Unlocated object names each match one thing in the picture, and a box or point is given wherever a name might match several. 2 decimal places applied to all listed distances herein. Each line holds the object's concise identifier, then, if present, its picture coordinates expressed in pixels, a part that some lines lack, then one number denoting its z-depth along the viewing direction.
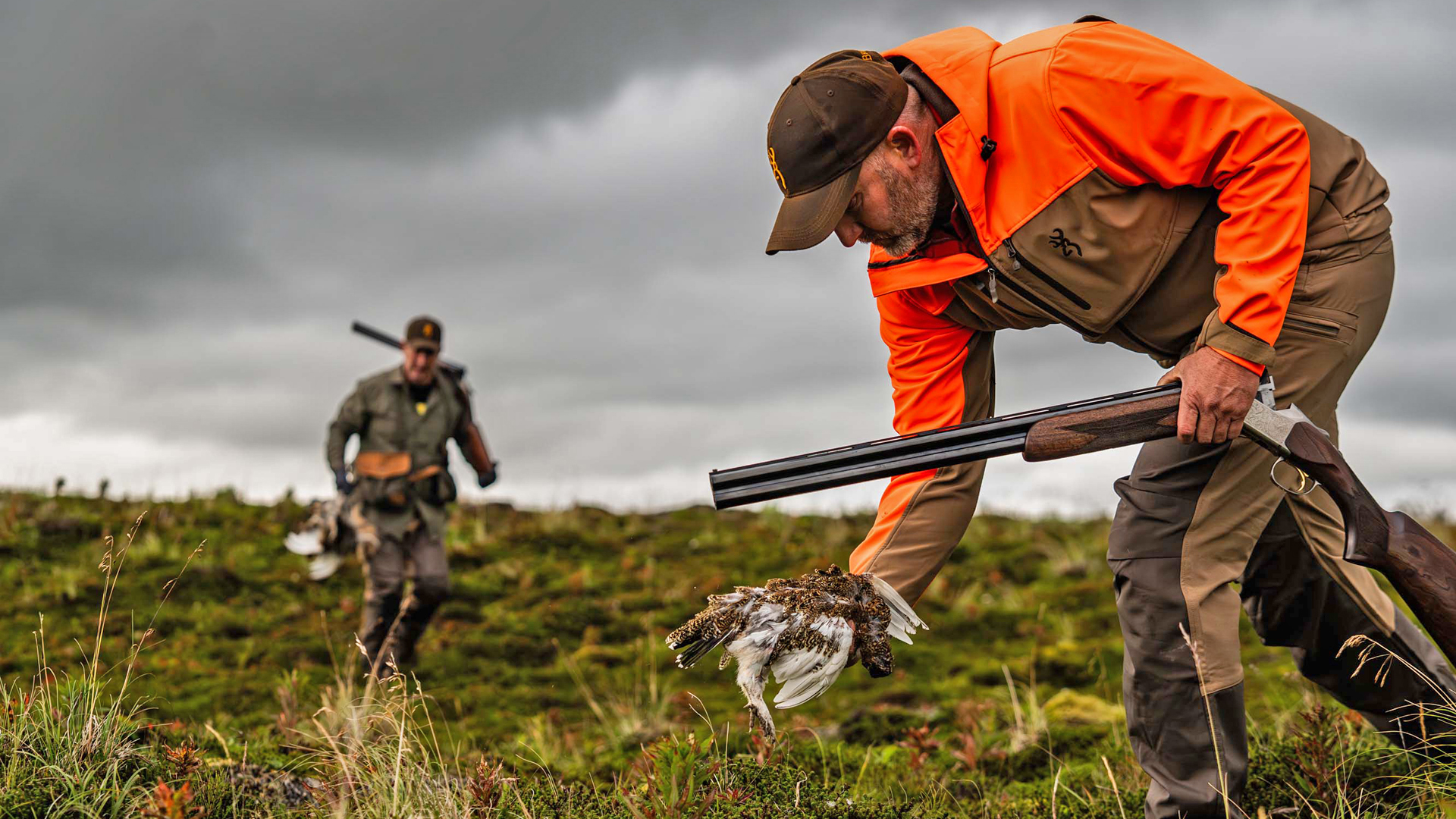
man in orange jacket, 3.28
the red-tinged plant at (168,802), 2.90
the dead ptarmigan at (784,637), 3.31
